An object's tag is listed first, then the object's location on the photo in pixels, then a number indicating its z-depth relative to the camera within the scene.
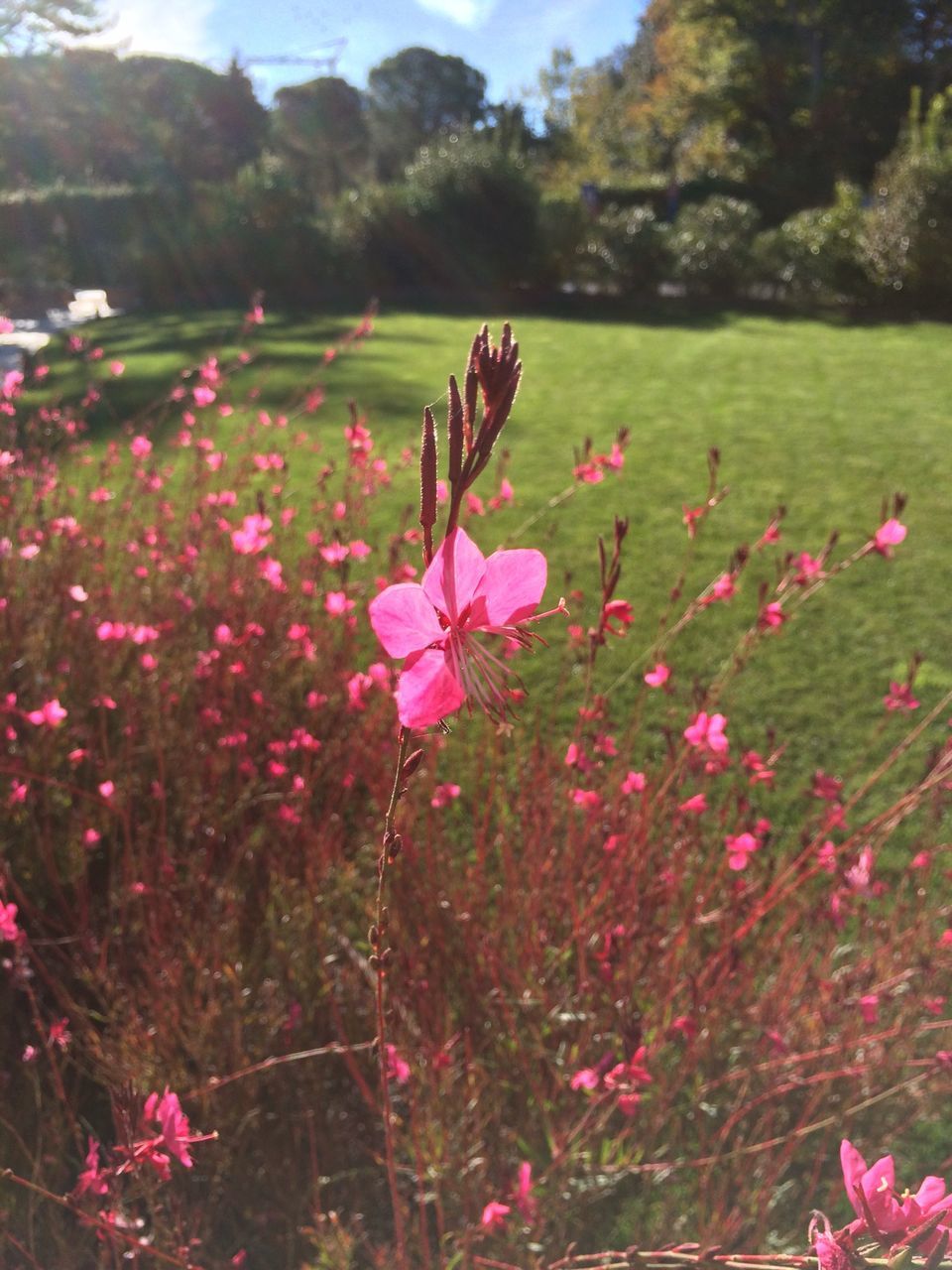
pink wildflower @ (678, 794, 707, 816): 0.43
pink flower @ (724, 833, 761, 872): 0.42
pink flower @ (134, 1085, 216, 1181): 0.23
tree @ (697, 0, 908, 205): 16.45
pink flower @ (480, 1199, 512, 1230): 0.29
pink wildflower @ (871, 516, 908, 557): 0.44
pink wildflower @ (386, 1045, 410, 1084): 0.38
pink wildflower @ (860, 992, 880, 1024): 0.44
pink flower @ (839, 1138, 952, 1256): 0.15
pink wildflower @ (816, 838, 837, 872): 0.43
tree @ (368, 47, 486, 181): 35.18
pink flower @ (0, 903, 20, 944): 0.33
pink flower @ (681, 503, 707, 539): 0.43
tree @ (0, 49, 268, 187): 19.39
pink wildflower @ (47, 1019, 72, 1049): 0.35
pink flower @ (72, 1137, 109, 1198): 0.26
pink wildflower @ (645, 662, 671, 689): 0.42
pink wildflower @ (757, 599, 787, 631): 0.42
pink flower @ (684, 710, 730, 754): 0.42
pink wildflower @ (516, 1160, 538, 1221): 0.33
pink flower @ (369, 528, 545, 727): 0.15
